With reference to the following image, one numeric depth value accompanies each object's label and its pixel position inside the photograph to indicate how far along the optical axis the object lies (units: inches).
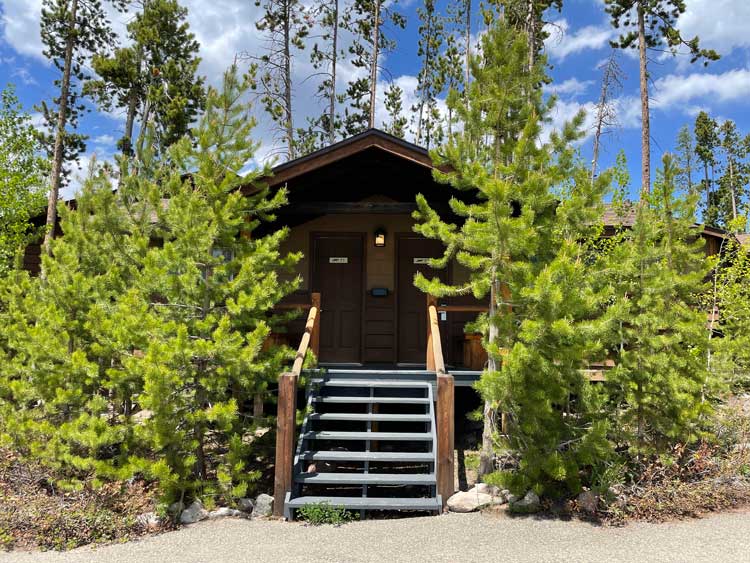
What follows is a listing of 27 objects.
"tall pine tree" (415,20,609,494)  174.1
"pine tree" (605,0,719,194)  545.6
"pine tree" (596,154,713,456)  196.5
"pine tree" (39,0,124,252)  588.4
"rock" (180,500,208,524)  182.1
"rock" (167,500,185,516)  181.2
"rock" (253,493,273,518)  186.4
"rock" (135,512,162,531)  175.3
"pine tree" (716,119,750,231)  1284.4
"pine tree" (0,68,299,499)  181.0
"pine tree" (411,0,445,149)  834.2
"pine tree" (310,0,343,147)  768.9
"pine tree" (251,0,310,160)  711.1
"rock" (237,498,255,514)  190.4
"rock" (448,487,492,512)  186.9
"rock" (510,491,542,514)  185.2
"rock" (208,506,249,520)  185.2
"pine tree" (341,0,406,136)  767.1
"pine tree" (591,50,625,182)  595.2
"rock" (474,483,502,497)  192.7
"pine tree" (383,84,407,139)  829.2
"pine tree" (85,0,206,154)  665.6
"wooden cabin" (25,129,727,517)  193.0
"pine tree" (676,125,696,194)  1261.1
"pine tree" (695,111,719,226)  1288.1
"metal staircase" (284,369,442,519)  188.4
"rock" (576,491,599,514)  180.7
